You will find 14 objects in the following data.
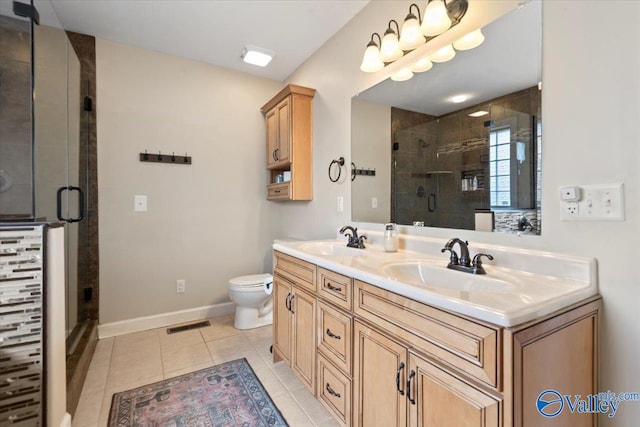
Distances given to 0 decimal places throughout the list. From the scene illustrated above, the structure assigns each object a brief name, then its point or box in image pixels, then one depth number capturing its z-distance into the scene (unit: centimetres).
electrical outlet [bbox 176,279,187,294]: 270
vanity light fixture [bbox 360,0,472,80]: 140
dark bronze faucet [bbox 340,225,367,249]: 189
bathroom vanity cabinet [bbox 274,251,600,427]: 72
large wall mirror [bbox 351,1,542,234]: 117
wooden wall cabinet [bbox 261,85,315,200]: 254
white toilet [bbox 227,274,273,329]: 243
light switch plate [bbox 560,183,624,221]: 94
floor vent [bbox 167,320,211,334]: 253
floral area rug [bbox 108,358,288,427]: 145
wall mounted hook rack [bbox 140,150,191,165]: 253
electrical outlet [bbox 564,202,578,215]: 103
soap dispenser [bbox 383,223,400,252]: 166
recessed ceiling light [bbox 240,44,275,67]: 241
